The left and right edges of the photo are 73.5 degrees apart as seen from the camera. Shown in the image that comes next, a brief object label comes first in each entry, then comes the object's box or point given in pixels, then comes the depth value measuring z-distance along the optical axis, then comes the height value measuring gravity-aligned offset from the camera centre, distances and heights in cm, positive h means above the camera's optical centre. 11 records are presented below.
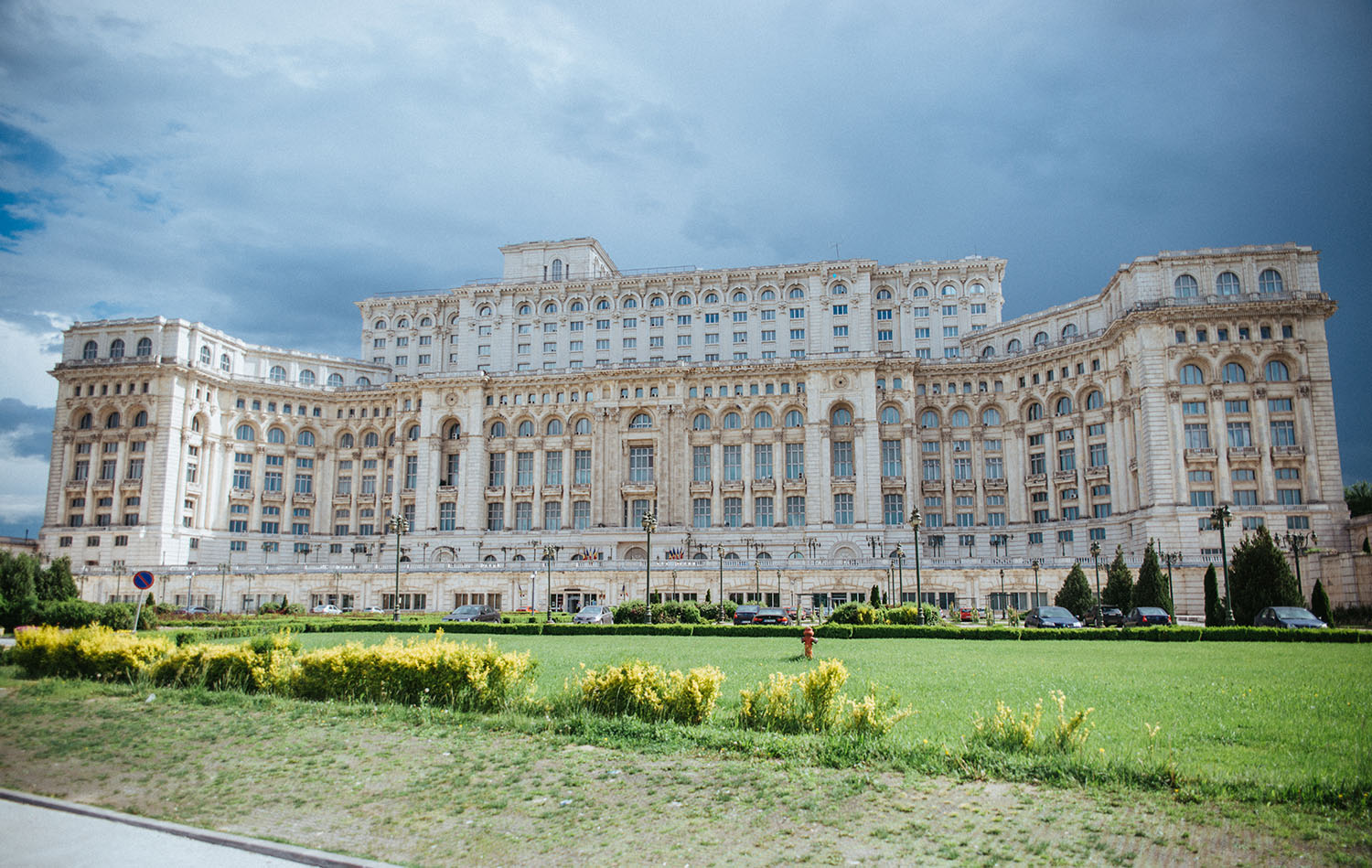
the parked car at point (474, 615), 5422 -228
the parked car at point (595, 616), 5700 -254
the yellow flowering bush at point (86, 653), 2083 -170
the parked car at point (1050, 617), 4766 -234
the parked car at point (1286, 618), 4341 -221
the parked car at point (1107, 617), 4953 -244
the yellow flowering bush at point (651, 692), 1620 -209
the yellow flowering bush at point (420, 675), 1778 -194
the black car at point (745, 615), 5331 -230
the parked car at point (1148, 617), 4953 -242
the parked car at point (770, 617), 5253 -243
